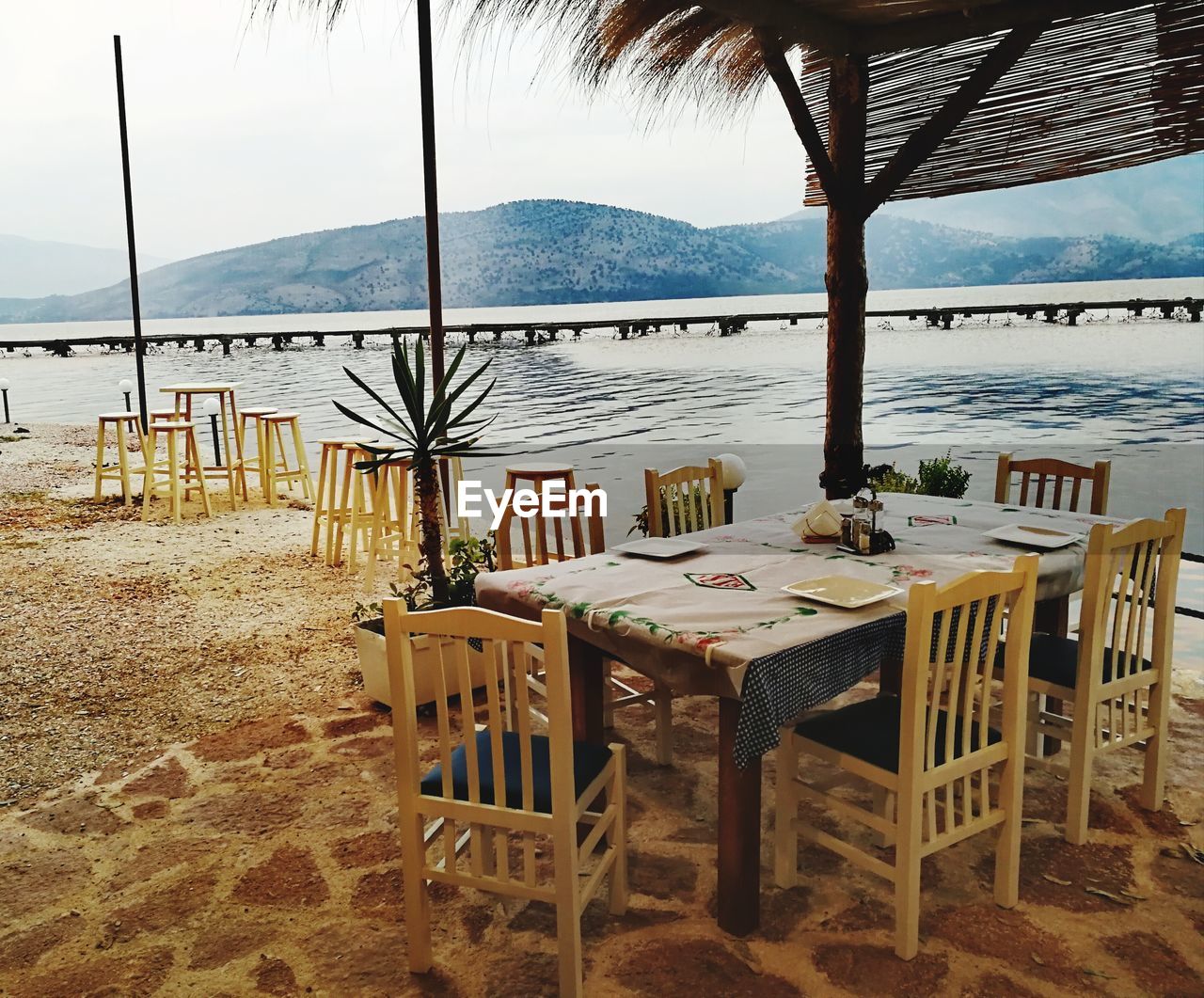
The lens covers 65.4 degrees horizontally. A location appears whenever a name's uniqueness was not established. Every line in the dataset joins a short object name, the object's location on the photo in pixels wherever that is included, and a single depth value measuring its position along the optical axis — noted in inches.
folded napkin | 99.8
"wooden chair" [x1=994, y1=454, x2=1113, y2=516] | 120.2
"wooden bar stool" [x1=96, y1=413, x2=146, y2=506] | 263.6
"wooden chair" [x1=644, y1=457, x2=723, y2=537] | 120.0
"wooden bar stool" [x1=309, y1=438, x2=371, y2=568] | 190.9
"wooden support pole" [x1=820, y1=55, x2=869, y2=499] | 148.6
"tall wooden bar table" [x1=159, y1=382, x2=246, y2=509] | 266.1
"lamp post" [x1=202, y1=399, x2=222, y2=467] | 272.7
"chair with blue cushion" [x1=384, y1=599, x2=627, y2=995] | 62.2
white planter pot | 120.3
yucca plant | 115.3
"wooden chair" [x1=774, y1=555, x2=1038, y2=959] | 69.7
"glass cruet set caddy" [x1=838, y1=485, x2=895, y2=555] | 96.0
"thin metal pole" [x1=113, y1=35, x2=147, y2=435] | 296.4
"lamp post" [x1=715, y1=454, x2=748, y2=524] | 149.1
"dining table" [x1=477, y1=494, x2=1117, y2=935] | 69.9
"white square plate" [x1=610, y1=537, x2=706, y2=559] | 96.8
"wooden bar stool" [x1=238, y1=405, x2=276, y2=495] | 256.9
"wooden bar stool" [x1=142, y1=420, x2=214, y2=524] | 250.4
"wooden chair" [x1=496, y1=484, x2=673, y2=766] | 105.7
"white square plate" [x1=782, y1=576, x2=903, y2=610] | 77.9
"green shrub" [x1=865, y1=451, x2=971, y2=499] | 173.0
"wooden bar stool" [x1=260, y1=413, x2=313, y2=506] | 252.4
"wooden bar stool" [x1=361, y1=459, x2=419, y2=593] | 173.8
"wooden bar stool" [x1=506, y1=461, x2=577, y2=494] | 144.0
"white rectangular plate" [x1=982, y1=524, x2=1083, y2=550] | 94.4
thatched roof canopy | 126.6
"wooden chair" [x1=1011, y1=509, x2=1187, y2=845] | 85.3
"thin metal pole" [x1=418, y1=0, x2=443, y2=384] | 118.8
